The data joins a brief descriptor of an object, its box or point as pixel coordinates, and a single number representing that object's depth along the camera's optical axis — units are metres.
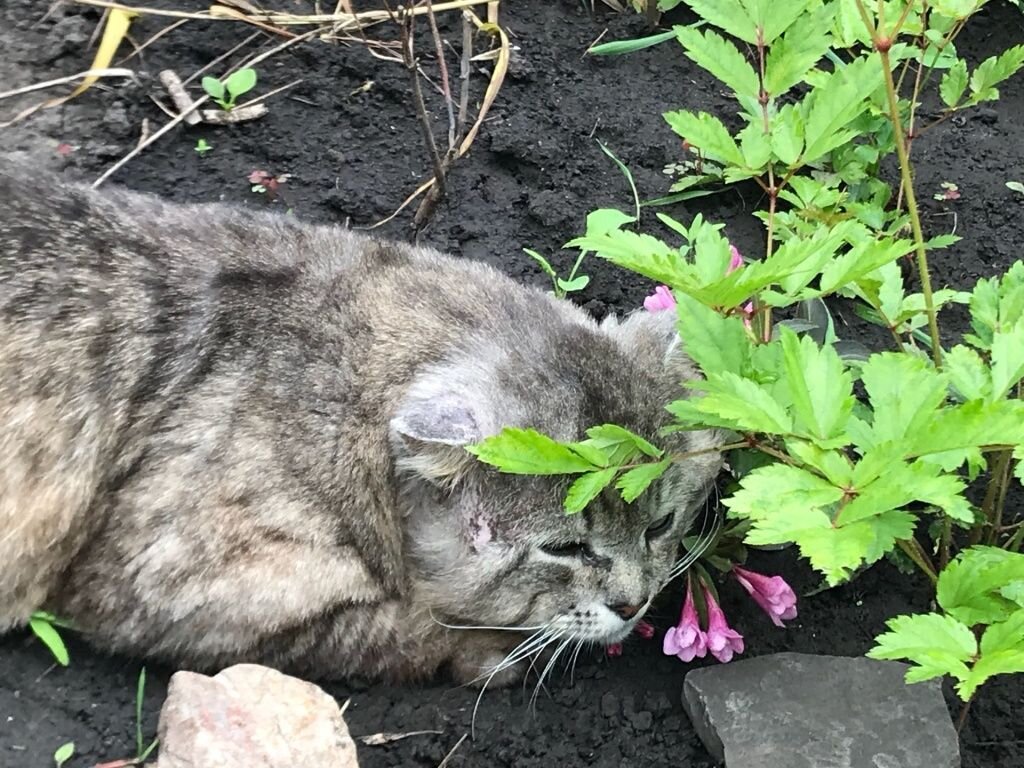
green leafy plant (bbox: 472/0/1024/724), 1.40
